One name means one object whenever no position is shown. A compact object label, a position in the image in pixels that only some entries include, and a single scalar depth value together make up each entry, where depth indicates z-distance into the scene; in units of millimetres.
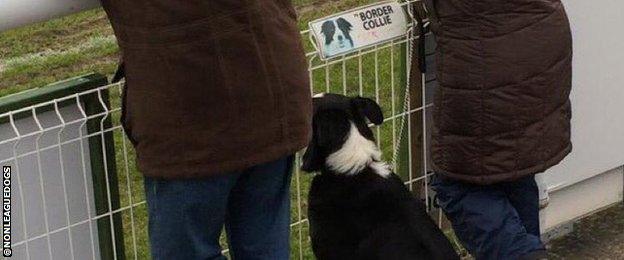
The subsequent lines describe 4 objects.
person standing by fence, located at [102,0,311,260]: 3375
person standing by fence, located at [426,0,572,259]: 4461
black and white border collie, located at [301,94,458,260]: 4500
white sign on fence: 4715
